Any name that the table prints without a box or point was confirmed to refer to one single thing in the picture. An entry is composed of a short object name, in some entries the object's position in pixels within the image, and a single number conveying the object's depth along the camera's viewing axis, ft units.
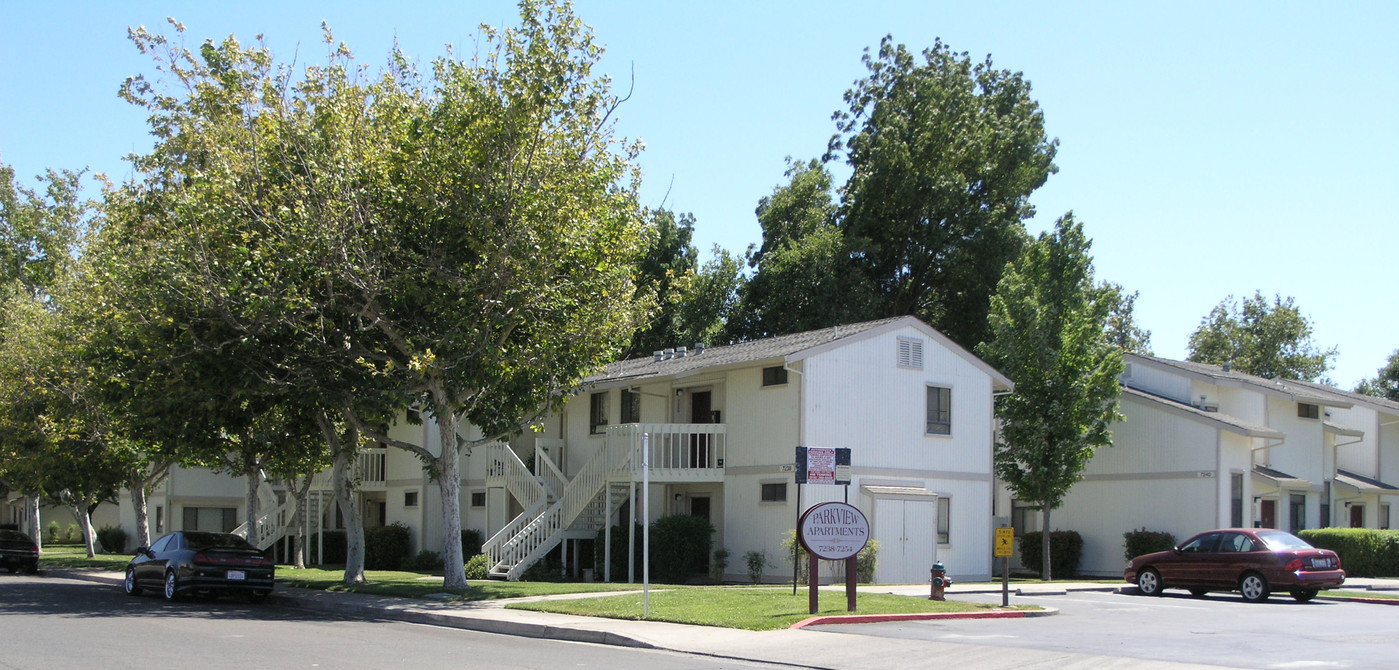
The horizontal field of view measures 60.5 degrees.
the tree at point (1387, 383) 232.73
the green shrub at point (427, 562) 118.93
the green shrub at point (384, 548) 123.85
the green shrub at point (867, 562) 90.74
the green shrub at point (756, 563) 94.58
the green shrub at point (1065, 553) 116.98
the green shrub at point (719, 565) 98.43
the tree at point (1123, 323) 223.88
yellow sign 66.28
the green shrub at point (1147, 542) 109.09
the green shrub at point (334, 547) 134.21
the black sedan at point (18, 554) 112.68
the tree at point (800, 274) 153.38
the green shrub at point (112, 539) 175.52
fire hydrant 67.87
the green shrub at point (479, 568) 99.19
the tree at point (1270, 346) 230.27
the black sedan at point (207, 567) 71.97
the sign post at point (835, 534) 59.16
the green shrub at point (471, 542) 119.03
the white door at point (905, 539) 95.04
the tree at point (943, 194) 157.58
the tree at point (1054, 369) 105.91
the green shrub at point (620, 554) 99.86
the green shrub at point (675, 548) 95.25
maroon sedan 78.28
